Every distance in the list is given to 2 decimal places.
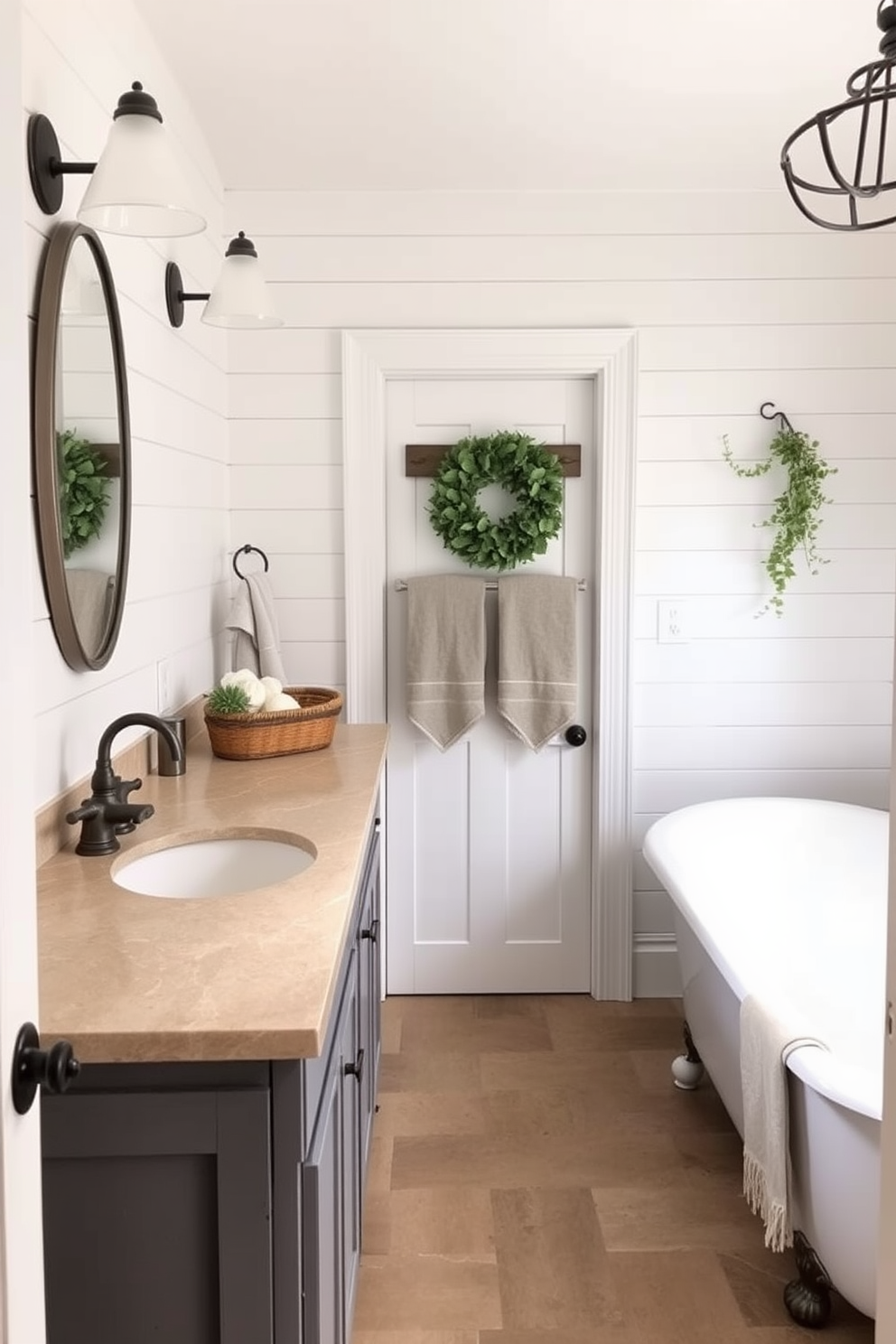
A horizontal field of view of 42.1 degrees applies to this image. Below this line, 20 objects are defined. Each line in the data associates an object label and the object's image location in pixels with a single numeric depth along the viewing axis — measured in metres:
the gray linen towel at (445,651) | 3.58
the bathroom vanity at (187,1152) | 1.25
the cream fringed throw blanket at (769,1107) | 2.10
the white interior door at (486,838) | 3.71
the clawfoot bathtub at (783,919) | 2.56
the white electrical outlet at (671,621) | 3.67
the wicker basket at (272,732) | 2.73
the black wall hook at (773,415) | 3.59
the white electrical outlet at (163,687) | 2.69
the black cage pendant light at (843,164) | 3.03
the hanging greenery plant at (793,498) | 3.55
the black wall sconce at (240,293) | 2.56
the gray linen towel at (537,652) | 3.57
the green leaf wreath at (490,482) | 3.53
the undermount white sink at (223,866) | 2.05
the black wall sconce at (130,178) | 1.75
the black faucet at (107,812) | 1.91
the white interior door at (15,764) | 0.90
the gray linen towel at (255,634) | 3.29
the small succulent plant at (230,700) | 2.75
